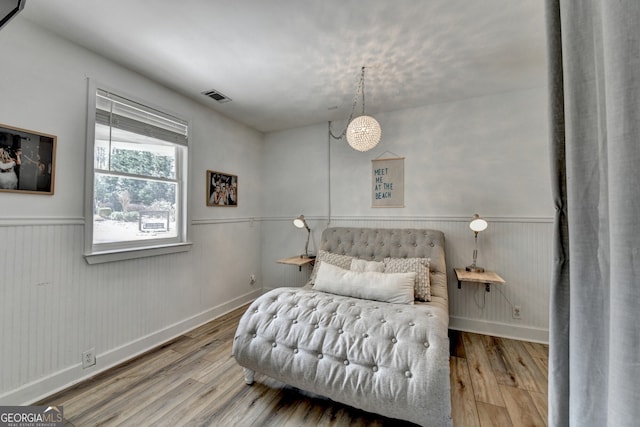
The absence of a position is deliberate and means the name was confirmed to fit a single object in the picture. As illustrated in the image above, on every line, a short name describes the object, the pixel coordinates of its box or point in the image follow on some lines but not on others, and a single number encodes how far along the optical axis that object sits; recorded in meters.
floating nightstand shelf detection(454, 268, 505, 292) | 2.41
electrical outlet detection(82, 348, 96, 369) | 1.98
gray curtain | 0.35
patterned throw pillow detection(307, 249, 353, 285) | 2.72
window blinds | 2.13
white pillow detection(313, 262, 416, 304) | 2.11
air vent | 2.73
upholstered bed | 1.35
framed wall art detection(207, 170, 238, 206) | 3.11
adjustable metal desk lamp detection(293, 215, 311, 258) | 3.50
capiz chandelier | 2.32
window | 2.11
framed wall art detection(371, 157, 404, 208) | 3.21
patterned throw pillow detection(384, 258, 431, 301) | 2.25
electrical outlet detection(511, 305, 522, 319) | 2.66
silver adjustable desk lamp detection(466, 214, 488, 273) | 2.56
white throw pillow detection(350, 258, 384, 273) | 2.50
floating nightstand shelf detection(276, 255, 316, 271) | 3.26
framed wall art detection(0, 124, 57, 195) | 1.64
